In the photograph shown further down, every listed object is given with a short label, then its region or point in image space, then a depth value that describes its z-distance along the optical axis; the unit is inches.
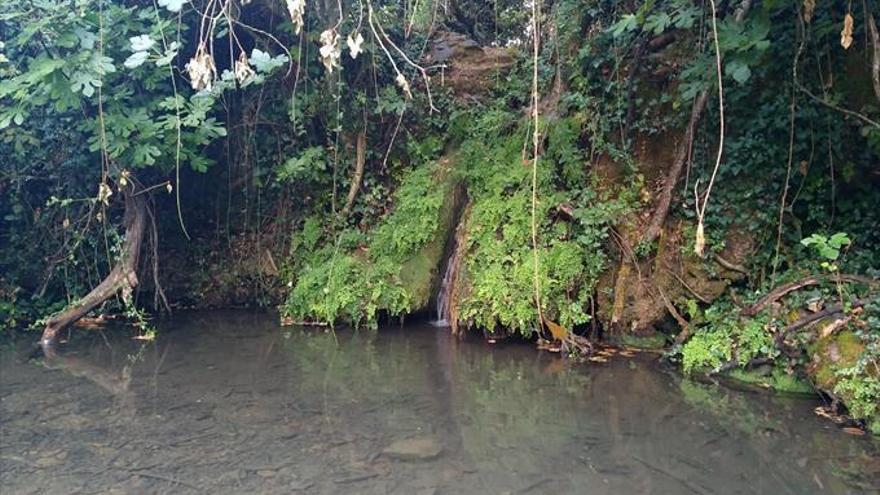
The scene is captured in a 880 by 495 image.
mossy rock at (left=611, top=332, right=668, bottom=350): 253.9
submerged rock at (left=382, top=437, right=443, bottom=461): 163.8
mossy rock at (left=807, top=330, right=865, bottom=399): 185.9
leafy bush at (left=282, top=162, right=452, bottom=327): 294.8
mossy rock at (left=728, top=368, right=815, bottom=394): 206.8
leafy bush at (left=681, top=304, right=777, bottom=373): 215.3
